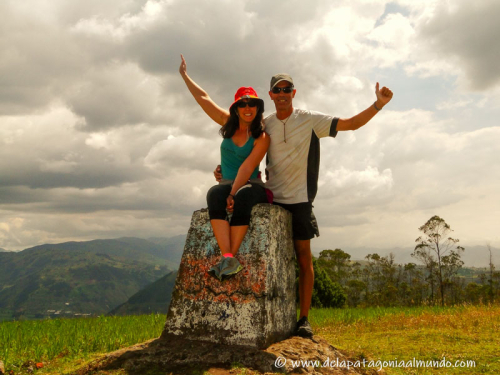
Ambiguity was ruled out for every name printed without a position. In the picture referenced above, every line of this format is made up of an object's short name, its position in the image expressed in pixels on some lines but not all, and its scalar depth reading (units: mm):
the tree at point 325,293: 15414
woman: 3957
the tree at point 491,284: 27528
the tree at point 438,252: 29469
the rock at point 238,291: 3879
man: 4441
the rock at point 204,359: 3521
